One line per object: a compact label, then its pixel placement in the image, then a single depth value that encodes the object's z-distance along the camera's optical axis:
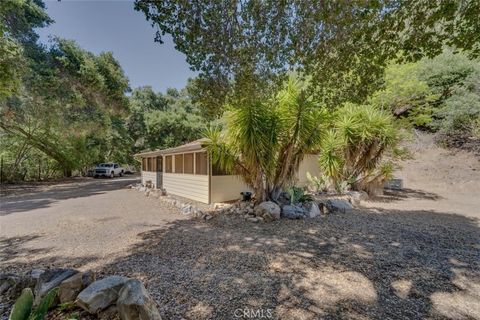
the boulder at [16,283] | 3.09
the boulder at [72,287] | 2.77
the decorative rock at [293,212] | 6.61
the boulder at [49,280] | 2.82
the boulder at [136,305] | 2.29
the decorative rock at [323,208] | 7.23
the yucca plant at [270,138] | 6.59
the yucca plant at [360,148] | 9.09
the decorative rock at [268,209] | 6.48
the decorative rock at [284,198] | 7.31
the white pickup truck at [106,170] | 22.66
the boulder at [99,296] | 2.55
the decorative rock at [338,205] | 7.36
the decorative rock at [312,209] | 6.81
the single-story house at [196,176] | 9.01
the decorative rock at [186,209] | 7.70
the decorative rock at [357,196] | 8.50
